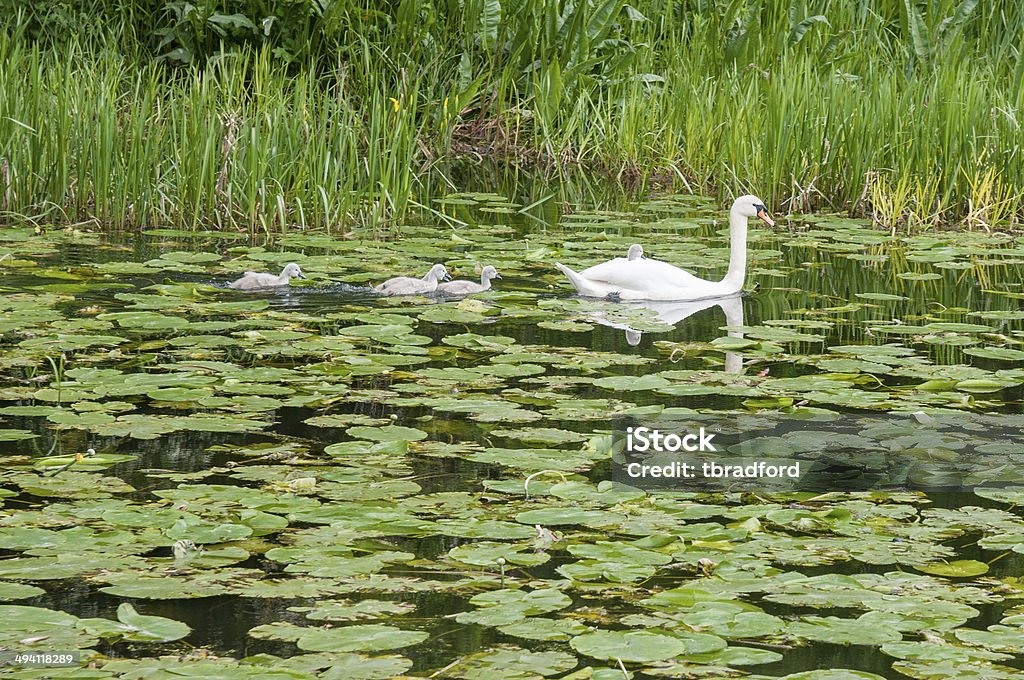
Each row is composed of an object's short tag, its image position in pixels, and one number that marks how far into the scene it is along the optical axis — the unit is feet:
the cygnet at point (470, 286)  41.55
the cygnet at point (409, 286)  41.50
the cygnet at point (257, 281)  41.11
